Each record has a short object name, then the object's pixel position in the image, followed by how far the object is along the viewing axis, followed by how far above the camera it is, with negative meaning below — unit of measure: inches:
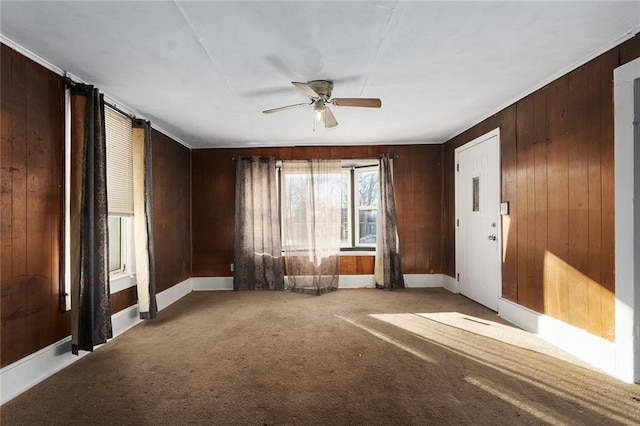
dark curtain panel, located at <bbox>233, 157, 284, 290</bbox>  202.8 -13.2
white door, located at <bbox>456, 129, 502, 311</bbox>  149.8 -5.0
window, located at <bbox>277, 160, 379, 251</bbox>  215.8 +2.1
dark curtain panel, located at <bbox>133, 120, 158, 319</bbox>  140.6 -4.2
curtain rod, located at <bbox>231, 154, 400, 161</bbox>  207.3 +34.8
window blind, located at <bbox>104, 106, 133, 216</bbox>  126.1 +21.4
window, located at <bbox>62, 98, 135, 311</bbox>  127.2 +7.4
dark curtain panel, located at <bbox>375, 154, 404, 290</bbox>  200.1 -19.1
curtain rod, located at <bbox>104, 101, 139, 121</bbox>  123.4 +42.4
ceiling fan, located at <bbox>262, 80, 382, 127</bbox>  110.9 +39.7
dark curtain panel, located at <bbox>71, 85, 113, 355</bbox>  101.9 -3.8
